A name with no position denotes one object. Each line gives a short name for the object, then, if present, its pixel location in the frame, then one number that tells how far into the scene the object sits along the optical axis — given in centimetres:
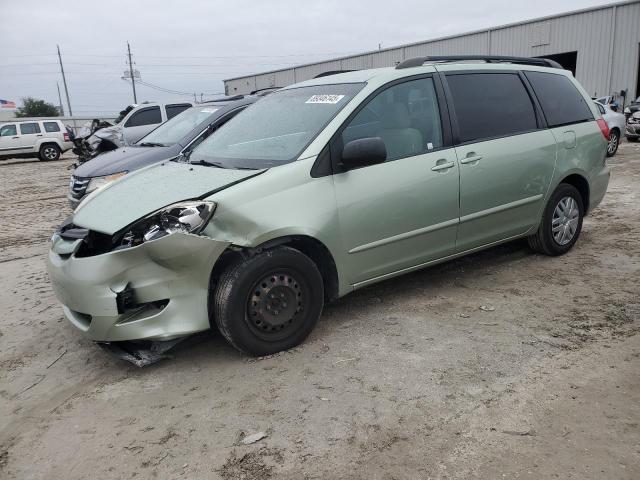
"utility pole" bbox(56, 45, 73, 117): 6338
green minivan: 317
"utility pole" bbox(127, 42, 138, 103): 6406
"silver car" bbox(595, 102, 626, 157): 1291
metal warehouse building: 2284
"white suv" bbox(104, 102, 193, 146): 1164
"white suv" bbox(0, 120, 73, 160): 2123
